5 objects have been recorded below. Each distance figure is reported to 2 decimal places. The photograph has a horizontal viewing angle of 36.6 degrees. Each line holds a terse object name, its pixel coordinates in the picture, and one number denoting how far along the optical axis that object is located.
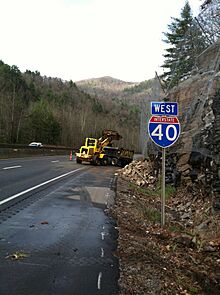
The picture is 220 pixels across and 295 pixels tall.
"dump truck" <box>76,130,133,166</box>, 29.03
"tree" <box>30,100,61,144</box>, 66.02
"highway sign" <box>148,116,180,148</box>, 7.41
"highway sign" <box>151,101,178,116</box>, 7.41
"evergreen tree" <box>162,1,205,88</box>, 13.62
